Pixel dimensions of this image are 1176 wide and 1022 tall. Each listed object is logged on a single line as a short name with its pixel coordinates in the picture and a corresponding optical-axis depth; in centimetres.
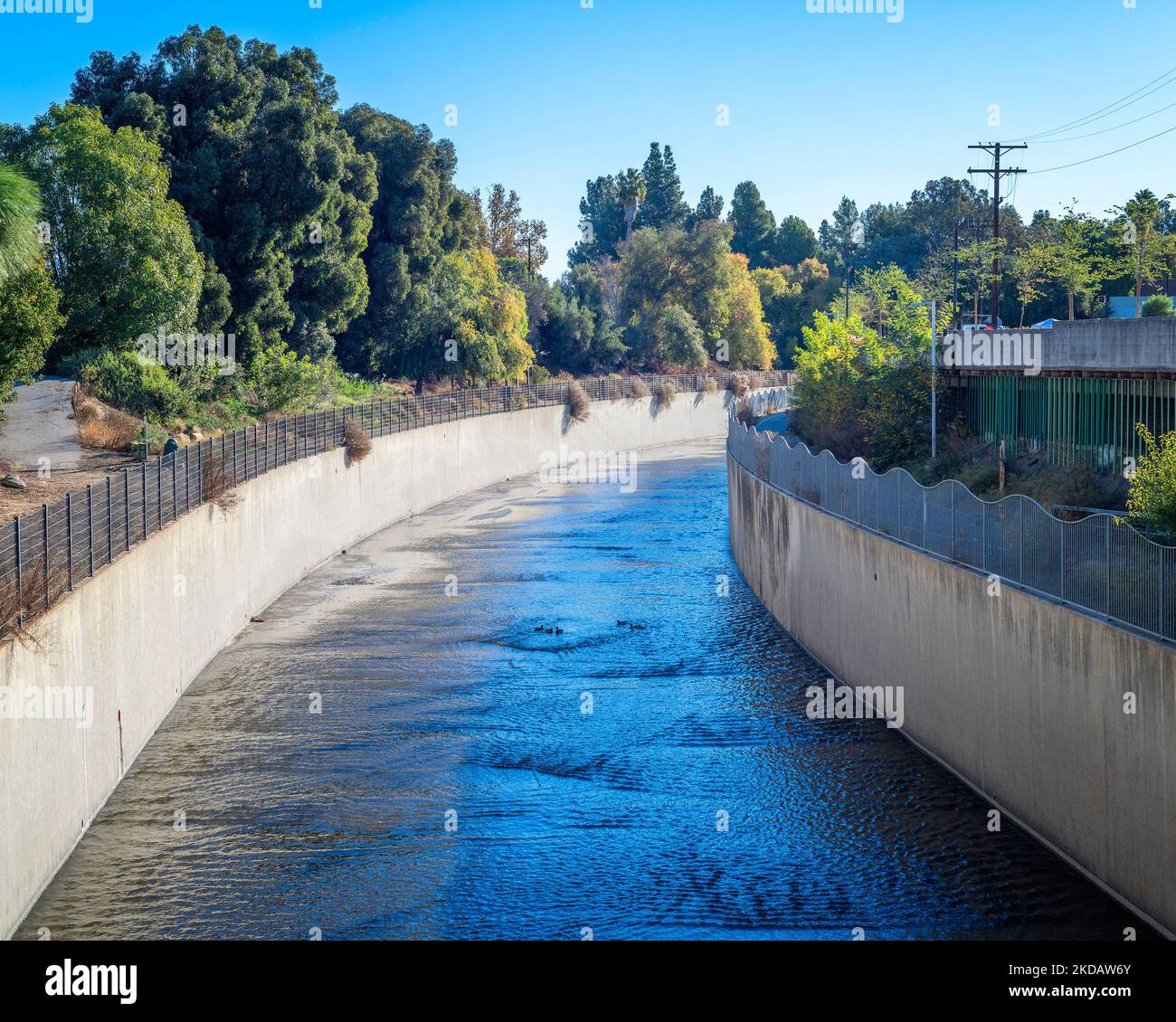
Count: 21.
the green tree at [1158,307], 6678
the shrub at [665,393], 8875
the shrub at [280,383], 4669
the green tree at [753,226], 16912
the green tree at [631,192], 15250
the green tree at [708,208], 16938
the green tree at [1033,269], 8600
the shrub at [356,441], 4422
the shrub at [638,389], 8544
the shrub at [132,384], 3675
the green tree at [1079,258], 8188
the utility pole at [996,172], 6881
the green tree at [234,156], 5047
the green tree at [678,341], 10719
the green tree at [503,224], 12606
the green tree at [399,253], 6888
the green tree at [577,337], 9838
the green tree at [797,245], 16912
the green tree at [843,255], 17262
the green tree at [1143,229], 7490
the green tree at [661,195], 16088
